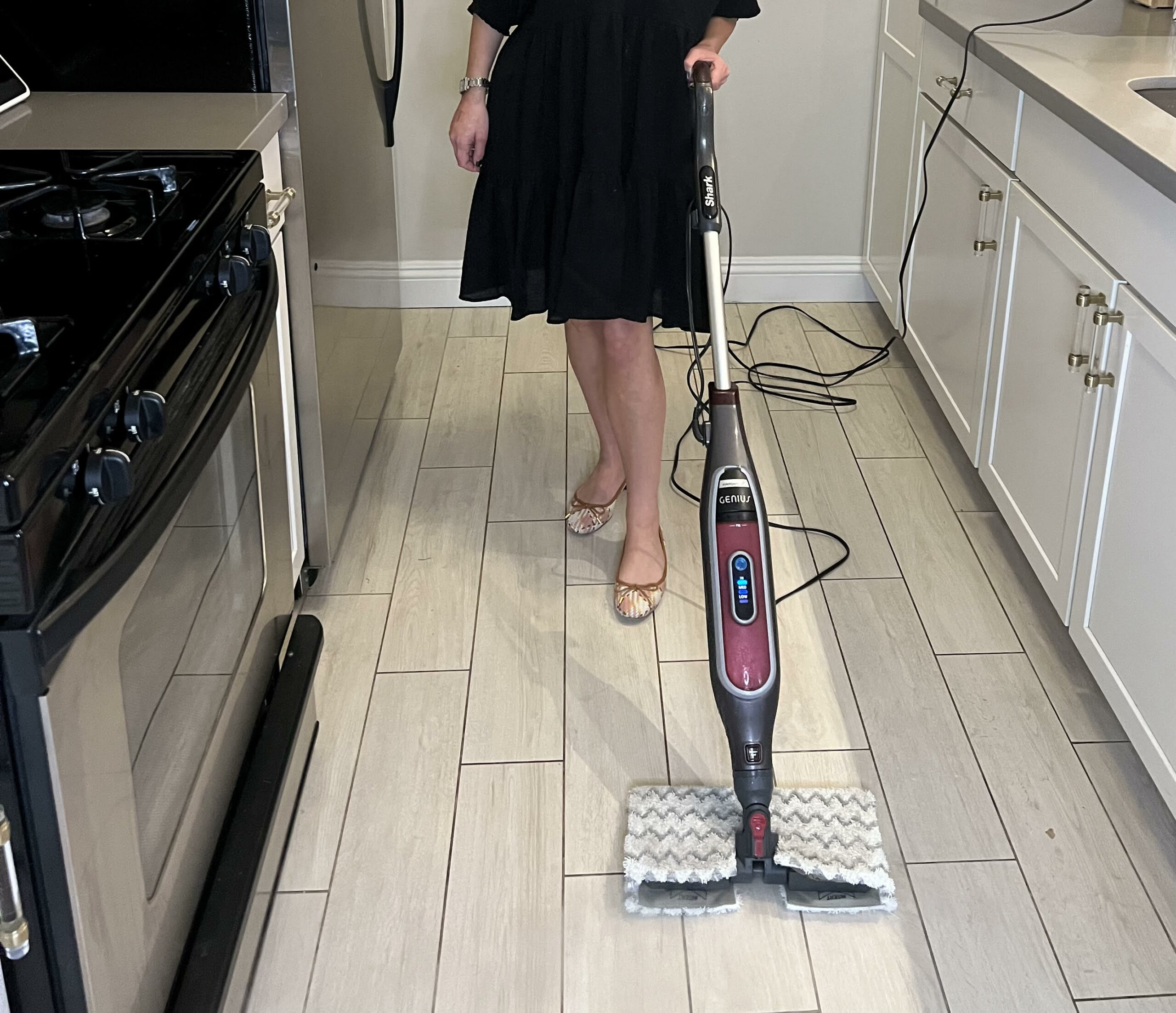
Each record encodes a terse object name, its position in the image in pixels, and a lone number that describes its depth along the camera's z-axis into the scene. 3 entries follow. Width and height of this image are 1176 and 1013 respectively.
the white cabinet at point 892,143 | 2.90
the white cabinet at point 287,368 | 1.78
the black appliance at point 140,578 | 0.88
